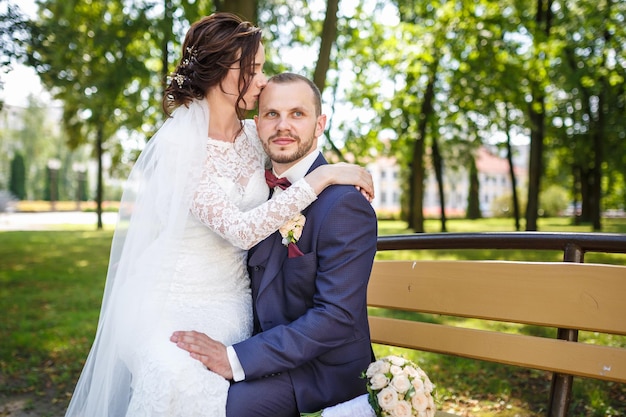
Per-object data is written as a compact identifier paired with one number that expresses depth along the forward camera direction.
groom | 2.60
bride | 2.77
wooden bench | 2.58
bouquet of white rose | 2.33
